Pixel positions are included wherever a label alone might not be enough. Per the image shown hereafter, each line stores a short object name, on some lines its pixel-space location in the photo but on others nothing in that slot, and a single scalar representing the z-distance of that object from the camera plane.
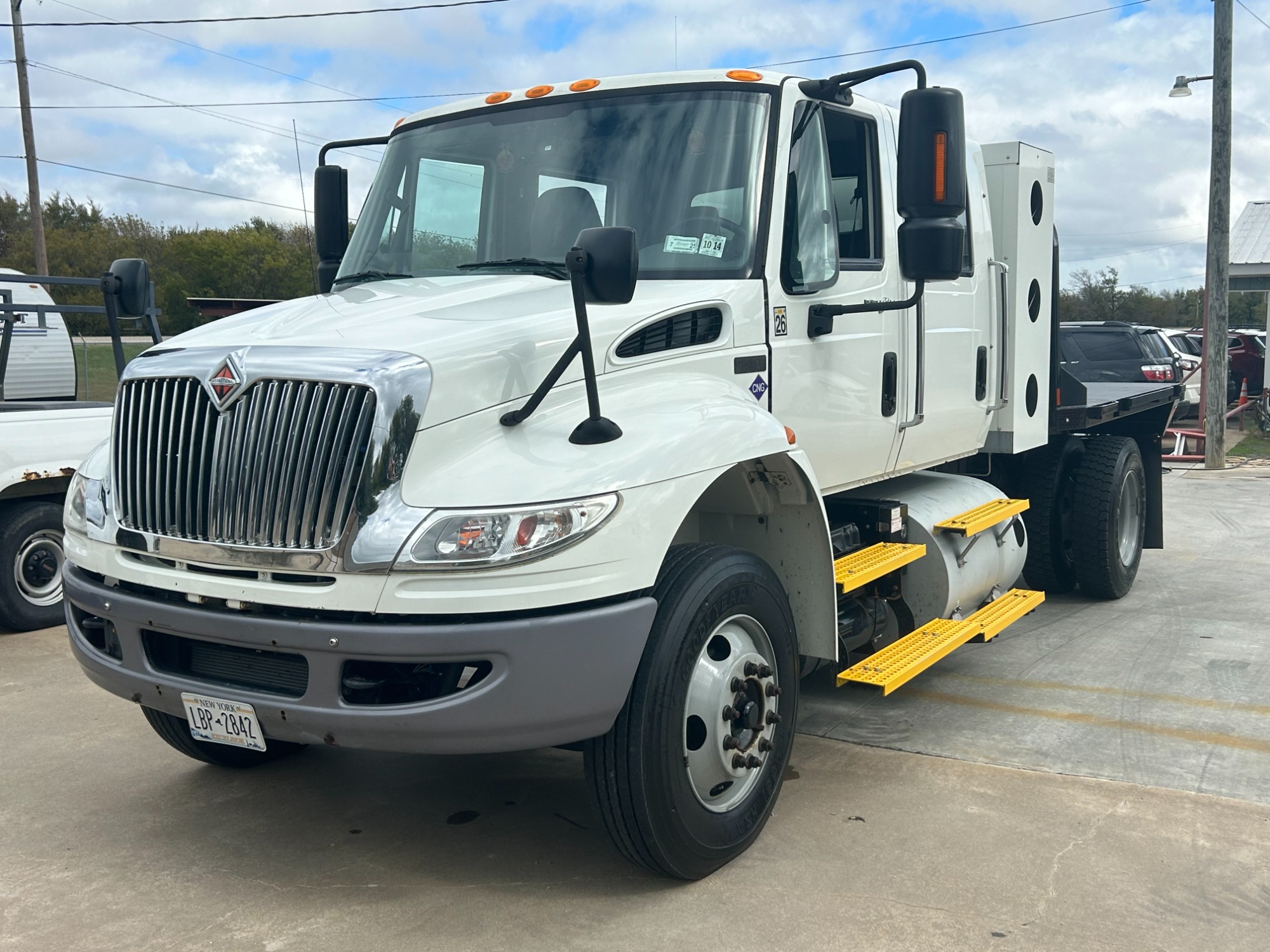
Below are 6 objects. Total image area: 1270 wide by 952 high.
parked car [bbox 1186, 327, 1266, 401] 25.98
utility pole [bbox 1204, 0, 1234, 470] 17.16
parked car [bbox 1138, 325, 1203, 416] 17.67
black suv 15.73
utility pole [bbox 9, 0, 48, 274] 23.92
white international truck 3.29
